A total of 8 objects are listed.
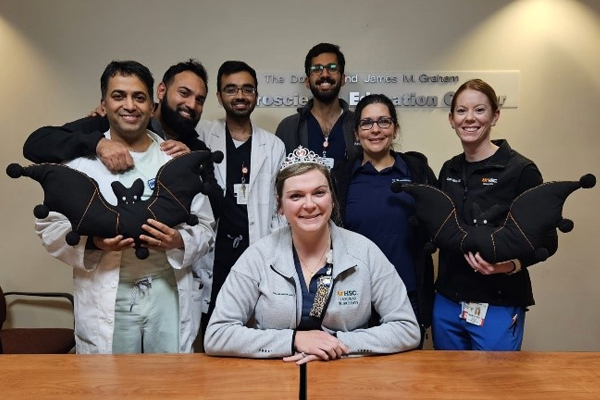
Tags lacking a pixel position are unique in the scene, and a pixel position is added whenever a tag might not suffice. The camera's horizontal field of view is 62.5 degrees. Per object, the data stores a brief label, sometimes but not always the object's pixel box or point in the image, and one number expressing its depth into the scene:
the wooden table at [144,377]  1.44
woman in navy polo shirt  2.24
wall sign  3.22
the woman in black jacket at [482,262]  2.01
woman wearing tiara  1.68
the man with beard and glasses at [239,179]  2.60
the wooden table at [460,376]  1.44
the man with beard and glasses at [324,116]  2.76
